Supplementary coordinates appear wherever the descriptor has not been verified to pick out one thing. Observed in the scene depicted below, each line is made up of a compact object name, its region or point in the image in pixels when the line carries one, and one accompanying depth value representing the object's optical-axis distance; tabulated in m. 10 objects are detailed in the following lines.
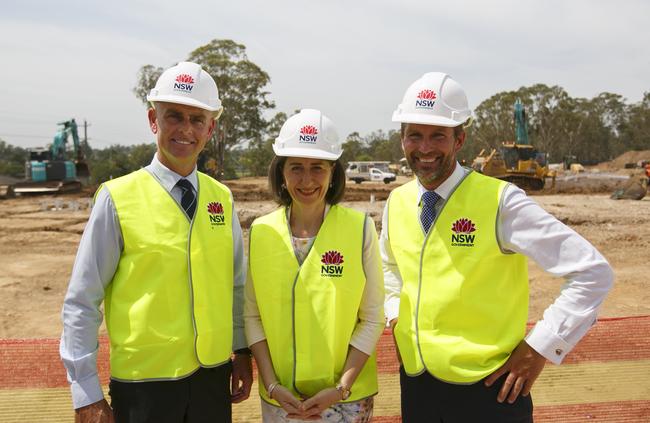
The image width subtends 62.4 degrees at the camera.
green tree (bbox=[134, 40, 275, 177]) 42.22
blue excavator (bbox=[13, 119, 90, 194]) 28.42
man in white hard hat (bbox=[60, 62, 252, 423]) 2.19
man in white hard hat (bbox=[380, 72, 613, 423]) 2.14
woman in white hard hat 2.37
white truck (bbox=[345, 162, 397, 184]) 38.94
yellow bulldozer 27.88
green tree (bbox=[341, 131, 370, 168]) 72.88
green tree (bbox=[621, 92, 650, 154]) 72.88
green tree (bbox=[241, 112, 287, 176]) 55.25
